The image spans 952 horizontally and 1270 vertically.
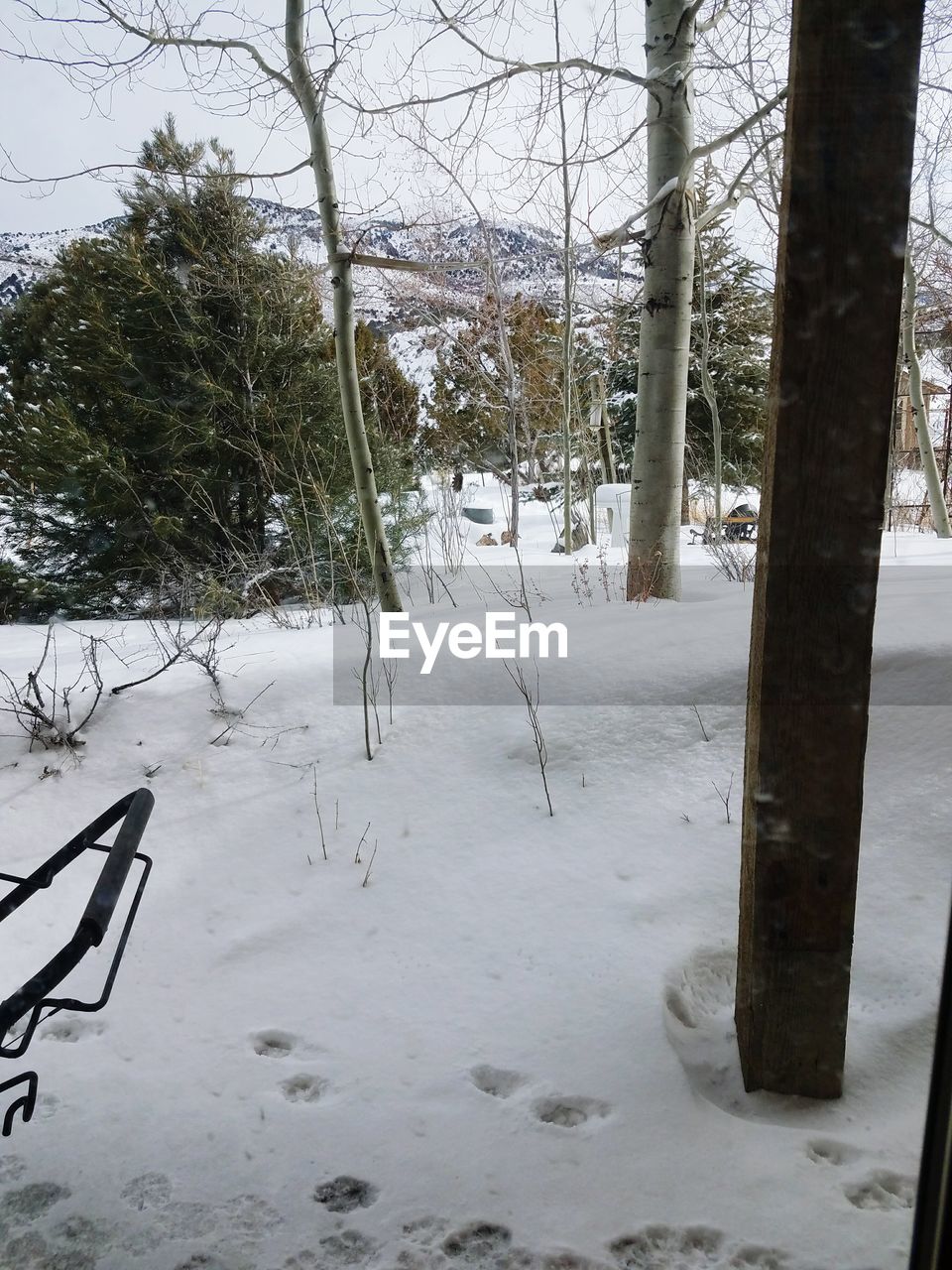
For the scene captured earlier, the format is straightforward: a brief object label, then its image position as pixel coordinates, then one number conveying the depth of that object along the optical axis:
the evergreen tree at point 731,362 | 9.36
